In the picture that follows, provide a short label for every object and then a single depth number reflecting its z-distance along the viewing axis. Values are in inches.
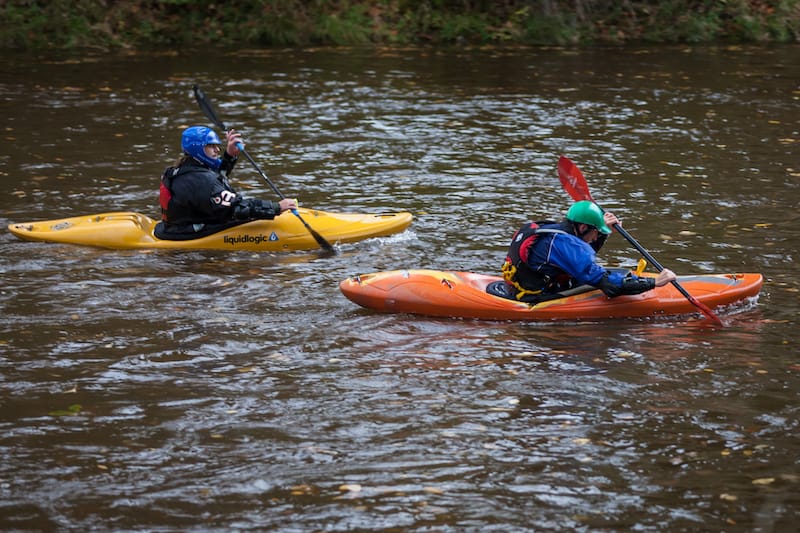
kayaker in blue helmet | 785.6
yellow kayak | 791.7
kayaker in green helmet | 627.5
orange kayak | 644.7
